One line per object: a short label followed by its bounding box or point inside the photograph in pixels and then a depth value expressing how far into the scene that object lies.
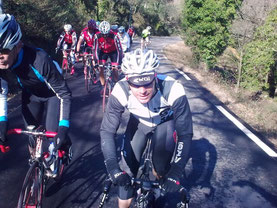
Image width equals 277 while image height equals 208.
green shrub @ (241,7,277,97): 10.45
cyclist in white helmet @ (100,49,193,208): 2.51
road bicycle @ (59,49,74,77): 11.09
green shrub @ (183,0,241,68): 13.98
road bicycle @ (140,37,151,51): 25.10
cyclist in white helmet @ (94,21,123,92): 7.20
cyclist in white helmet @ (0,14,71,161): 2.66
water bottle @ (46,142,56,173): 3.43
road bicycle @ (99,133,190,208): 2.30
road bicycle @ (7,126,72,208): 2.72
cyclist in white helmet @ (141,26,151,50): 24.03
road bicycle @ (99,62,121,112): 7.24
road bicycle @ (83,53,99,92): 9.27
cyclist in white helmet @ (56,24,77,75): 10.55
